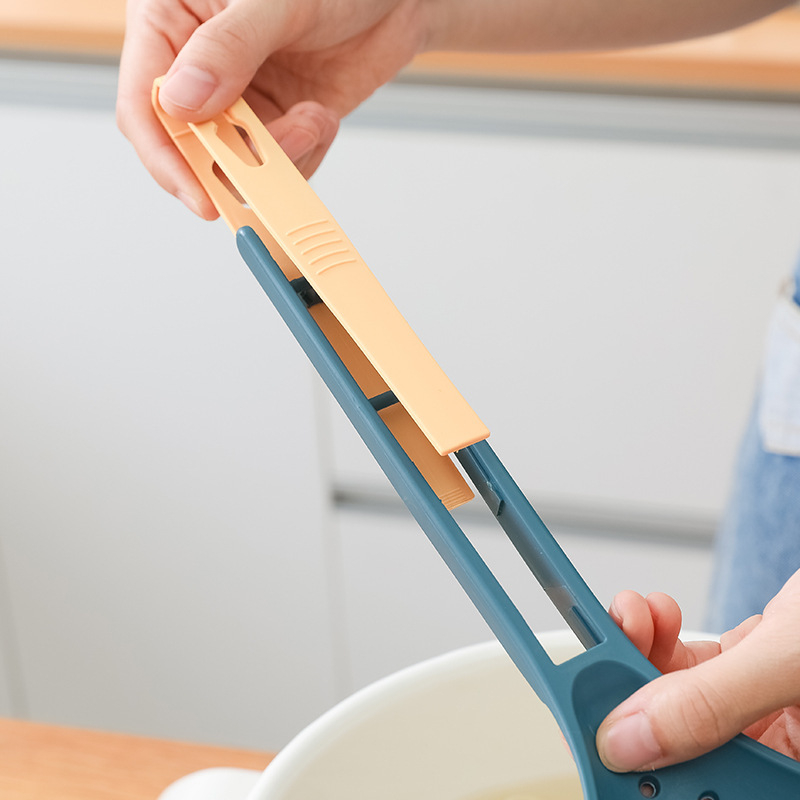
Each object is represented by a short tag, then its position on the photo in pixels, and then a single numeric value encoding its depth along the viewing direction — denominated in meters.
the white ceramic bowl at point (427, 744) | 0.63
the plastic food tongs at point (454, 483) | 0.58
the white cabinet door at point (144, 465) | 1.37
